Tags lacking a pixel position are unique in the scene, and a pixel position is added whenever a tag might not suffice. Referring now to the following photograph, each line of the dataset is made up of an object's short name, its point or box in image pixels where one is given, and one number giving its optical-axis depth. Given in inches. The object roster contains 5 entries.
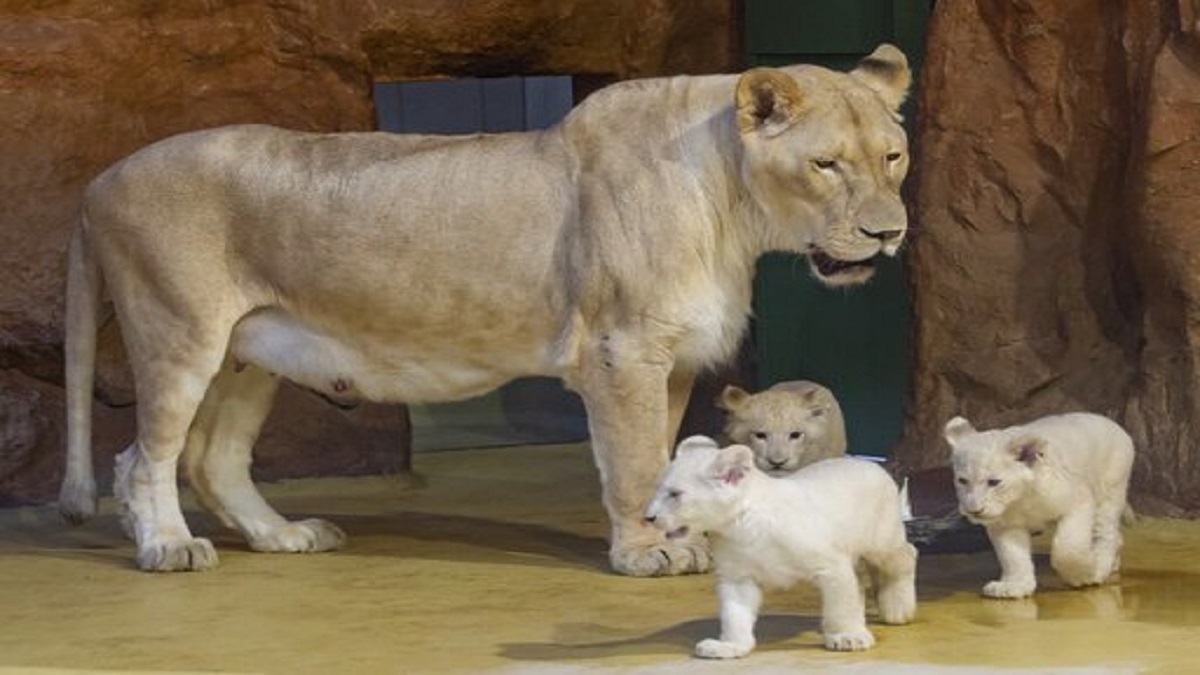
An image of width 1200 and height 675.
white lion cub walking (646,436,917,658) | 551.2
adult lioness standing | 679.1
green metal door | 935.7
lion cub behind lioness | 698.2
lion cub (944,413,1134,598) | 611.5
